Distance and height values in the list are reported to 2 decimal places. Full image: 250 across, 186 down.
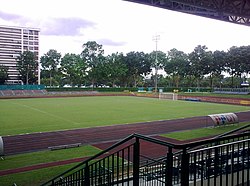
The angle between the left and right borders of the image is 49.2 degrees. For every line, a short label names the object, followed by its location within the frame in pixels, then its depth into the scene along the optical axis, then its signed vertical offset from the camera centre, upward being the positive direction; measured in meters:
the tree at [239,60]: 72.45 +7.56
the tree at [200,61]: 80.62 +8.03
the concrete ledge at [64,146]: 14.23 -3.23
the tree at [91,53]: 90.25 +11.15
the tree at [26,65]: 91.57 +6.90
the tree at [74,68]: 89.19 +5.91
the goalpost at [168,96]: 56.96 -1.92
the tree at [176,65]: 88.62 +7.46
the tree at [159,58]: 95.19 +9.91
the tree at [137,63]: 94.62 +8.27
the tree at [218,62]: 77.31 +7.29
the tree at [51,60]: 93.69 +8.86
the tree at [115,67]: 88.62 +6.25
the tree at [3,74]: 90.69 +3.49
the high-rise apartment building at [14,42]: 132.38 +21.44
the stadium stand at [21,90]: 69.56 -1.30
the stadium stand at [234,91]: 70.90 -0.79
